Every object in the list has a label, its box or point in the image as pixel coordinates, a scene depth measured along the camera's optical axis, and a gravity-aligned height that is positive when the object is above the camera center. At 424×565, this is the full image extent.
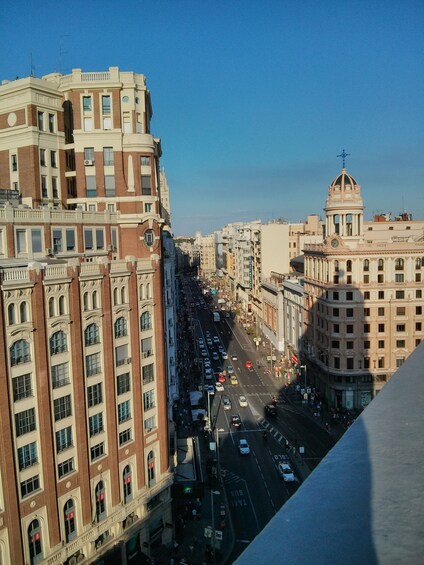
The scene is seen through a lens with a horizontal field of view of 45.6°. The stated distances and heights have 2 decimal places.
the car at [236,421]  65.54 -22.56
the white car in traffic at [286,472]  49.57 -22.33
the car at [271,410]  68.25 -22.01
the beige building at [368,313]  72.81 -9.80
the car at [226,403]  72.38 -22.37
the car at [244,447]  56.53 -22.34
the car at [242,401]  72.29 -21.83
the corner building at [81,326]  31.33 -4.91
